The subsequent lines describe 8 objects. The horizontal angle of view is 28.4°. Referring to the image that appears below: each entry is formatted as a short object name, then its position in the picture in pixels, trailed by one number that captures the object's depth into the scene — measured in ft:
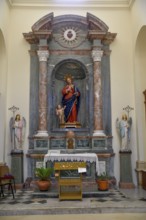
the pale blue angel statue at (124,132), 28.63
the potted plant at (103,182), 24.65
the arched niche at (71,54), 30.22
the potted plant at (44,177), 23.98
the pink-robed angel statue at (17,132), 28.48
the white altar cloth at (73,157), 25.31
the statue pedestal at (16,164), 27.91
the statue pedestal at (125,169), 28.30
